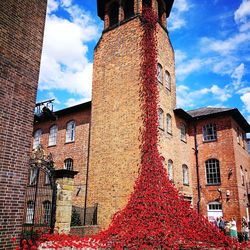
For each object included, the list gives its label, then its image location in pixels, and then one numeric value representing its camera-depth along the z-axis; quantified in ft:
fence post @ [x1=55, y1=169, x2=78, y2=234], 36.50
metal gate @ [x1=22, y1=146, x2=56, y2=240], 58.29
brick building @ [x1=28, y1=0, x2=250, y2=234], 53.16
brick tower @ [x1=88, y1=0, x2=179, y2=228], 51.42
